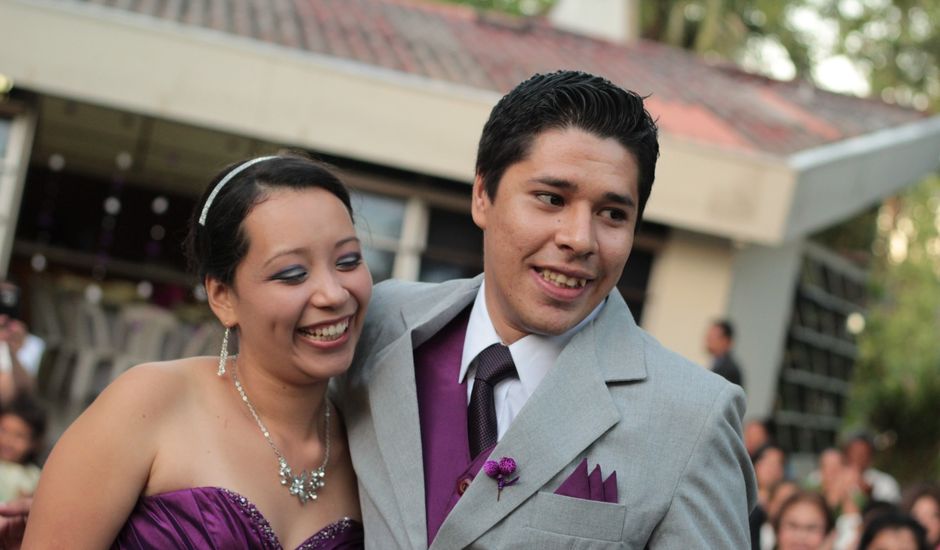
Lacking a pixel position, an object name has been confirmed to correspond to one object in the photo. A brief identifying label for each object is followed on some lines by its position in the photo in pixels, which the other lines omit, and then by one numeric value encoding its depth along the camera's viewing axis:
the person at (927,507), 7.85
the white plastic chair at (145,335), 12.14
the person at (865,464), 10.39
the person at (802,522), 6.99
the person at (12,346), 7.73
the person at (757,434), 9.77
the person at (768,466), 8.63
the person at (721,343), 9.31
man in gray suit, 2.70
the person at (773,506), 7.51
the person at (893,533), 6.69
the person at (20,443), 6.28
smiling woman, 2.96
